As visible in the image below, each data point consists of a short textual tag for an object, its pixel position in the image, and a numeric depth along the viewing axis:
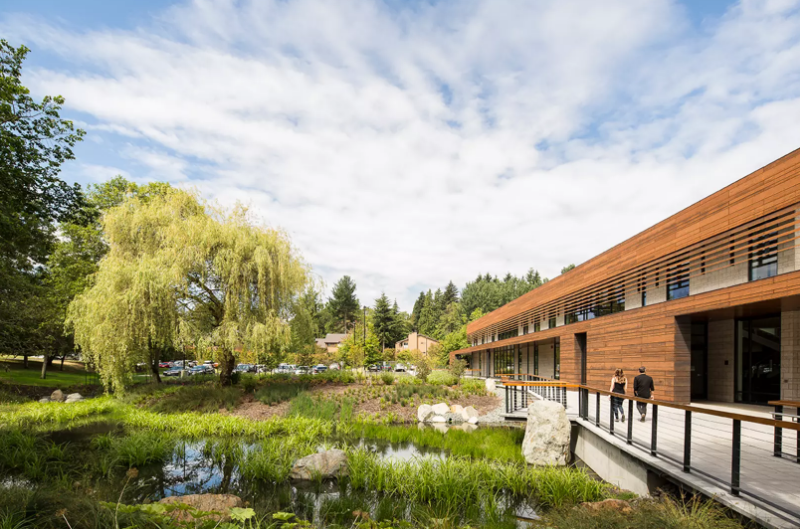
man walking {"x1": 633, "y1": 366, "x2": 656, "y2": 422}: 9.71
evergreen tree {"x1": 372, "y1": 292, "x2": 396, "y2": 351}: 67.31
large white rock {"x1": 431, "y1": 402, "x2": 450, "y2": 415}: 17.34
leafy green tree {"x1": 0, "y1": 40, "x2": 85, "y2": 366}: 9.70
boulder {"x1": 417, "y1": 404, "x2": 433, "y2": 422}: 17.08
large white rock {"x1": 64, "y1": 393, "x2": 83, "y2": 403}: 20.18
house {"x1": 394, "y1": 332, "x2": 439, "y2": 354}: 67.12
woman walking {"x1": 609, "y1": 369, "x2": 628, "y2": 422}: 10.44
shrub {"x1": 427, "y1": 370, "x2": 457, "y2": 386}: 22.55
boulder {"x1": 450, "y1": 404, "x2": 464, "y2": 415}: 17.30
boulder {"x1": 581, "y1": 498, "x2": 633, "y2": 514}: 4.75
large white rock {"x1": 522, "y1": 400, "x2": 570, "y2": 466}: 9.28
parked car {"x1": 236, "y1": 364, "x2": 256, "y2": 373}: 47.03
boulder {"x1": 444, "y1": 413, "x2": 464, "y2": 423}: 16.84
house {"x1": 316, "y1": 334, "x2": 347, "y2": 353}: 73.39
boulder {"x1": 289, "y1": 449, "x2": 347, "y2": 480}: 8.11
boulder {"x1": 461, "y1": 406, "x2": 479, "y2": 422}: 17.05
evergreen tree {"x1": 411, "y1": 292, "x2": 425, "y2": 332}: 100.29
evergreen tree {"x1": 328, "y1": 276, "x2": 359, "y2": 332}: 86.44
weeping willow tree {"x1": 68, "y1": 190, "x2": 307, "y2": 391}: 15.54
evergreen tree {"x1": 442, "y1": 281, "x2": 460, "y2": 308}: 106.81
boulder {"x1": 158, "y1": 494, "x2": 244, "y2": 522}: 5.69
